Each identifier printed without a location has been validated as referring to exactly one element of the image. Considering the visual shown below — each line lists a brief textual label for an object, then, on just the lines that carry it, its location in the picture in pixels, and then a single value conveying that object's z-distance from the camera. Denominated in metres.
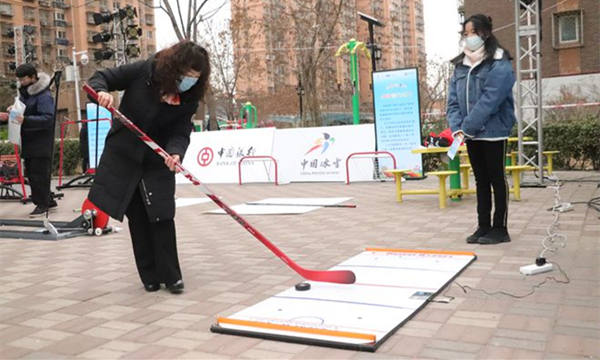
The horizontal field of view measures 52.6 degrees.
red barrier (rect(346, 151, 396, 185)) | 11.49
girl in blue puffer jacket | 4.86
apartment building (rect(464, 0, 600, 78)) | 22.94
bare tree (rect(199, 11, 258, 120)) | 30.16
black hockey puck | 3.62
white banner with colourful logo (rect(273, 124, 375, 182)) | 12.13
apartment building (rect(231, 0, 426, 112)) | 26.53
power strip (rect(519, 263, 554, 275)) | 3.80
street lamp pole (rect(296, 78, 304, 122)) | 27.34
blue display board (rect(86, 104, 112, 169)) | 13.22
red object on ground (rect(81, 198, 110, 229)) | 6.54
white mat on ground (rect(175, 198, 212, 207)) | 9.65
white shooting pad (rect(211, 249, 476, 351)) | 2.77
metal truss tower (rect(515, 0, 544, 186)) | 9.36
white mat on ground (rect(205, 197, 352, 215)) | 7.84
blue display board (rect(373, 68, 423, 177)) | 11.55
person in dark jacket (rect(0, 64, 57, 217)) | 7.64
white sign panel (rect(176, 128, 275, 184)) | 13.21
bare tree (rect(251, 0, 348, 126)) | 23.91
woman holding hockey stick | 3.72
